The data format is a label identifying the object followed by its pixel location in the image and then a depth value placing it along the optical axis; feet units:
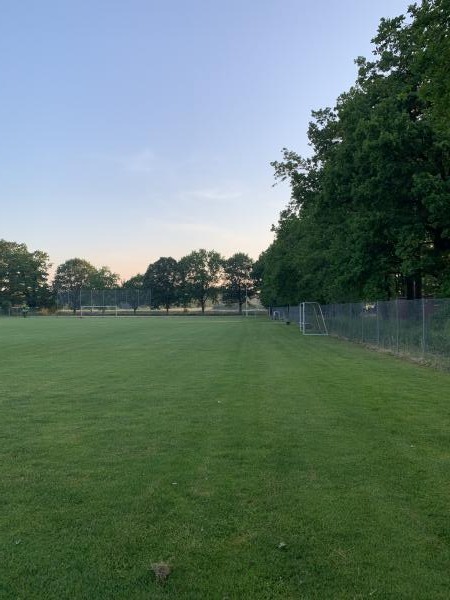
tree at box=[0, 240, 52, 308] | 425.69
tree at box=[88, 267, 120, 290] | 502.79
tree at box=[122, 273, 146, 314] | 407.44
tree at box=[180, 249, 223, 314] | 484.33
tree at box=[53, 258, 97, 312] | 508.53
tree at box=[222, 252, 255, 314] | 489.67
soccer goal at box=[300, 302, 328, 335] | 127.05
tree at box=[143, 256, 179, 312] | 483.51
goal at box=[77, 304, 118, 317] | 400.88
